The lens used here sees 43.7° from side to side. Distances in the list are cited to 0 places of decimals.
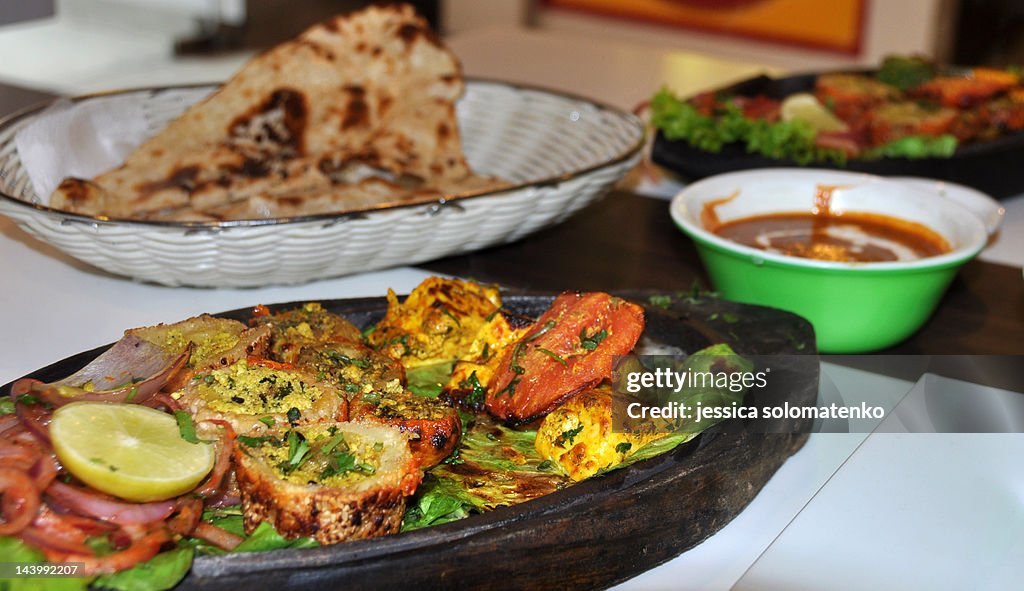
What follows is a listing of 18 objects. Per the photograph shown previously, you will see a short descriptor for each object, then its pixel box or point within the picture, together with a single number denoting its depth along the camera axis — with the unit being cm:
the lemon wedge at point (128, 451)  32
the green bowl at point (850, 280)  49
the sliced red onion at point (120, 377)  36
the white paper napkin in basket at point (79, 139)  58
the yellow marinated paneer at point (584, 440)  38
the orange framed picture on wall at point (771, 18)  166
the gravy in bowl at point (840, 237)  53
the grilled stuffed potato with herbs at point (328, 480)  33
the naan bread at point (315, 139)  59
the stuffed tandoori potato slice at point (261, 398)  36
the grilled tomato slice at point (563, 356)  41
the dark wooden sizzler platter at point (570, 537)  31
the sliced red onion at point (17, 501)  31
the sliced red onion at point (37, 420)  34
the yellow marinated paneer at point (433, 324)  44
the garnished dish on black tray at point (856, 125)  67
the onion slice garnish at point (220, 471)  35
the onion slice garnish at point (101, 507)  32
